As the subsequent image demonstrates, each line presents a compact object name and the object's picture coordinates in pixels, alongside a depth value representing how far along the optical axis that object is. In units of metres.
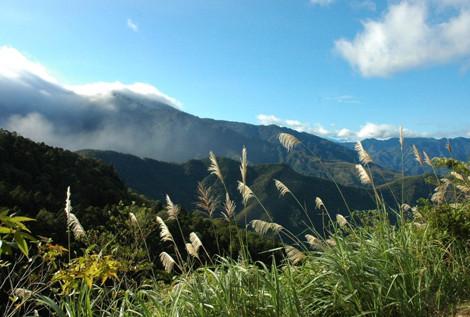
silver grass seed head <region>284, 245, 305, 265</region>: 4.77
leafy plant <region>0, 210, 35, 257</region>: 2.42
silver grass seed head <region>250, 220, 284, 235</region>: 5.11
